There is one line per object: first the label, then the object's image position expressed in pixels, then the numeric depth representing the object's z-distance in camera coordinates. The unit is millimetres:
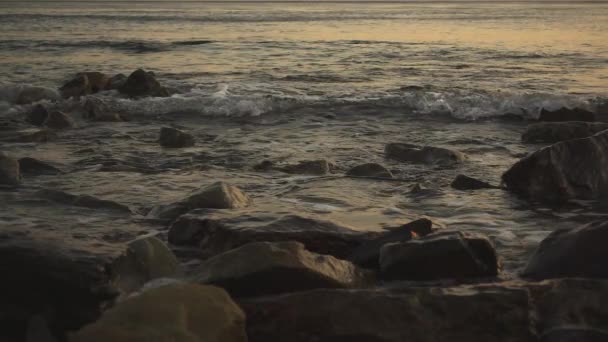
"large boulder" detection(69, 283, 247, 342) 2668
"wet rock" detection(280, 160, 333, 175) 6750
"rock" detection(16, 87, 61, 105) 12392
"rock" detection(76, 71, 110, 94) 13664
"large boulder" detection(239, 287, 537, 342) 2926
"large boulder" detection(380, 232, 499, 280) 3693
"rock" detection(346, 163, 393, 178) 6555
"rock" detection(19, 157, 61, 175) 6688
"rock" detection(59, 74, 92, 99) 13039
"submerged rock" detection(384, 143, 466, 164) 7273
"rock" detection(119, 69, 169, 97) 12706
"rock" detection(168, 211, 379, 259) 4000
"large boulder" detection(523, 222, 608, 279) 3582
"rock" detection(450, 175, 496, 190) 6105
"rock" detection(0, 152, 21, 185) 6043
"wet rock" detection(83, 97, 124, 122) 10531
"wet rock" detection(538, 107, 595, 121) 10383
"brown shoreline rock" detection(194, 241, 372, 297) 3268
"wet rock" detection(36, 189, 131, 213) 5293
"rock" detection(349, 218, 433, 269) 3883
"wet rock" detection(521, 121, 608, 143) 8461
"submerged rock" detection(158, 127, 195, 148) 8320
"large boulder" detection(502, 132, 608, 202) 5656
